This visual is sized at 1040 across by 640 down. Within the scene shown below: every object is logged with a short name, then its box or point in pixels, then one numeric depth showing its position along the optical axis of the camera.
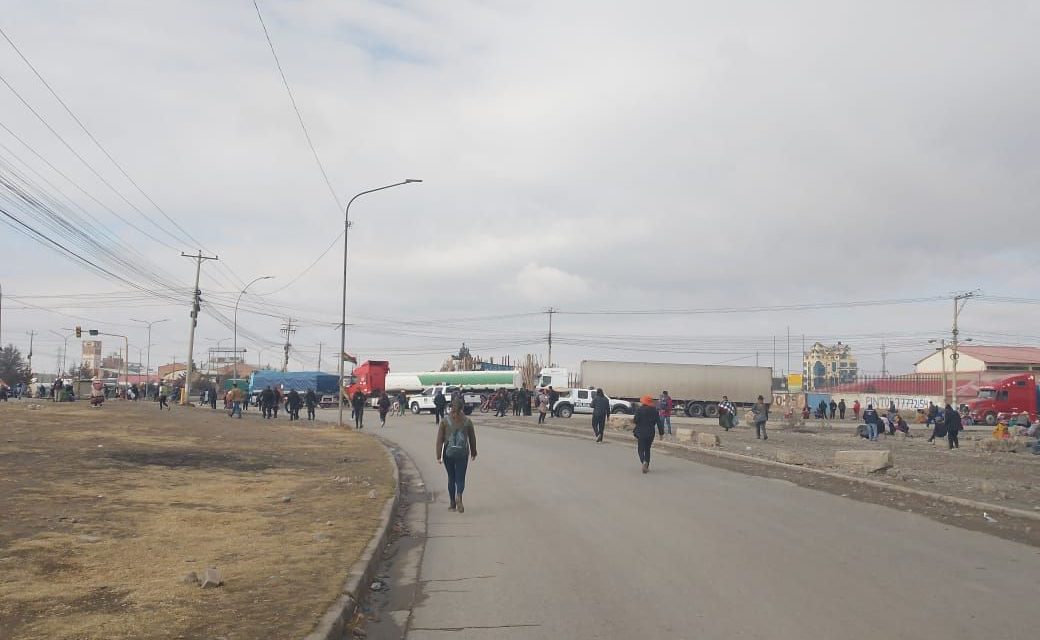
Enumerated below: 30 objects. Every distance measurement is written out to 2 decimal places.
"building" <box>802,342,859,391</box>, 158.00
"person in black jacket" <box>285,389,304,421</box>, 41.91
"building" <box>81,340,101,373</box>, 178.79
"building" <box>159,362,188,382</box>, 158.88
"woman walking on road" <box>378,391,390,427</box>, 39.16
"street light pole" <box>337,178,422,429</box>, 35.47
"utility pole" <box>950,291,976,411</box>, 71.05
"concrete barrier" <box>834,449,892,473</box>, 17.52
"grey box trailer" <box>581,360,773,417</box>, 62.59
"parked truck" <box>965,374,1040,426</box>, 50.91
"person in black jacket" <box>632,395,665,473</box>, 17.73
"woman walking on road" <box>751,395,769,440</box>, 31.34
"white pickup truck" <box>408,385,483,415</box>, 56.78
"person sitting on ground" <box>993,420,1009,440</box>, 30.64
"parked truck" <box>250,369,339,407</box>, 82.06
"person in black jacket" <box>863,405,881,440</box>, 34.12
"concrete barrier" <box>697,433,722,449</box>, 25.80
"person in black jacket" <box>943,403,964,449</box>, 29.41
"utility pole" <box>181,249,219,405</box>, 57.09
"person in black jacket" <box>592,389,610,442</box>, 28.22
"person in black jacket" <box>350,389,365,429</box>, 36.53
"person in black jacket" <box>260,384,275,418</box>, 41.72
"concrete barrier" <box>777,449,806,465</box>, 19.97
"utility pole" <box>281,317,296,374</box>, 107.19
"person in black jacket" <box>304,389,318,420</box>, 43.38
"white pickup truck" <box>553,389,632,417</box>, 52.72
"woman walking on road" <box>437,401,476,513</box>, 12.17
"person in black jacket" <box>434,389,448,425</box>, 36.56
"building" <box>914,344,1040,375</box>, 90.00
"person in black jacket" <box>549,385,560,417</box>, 51.28
